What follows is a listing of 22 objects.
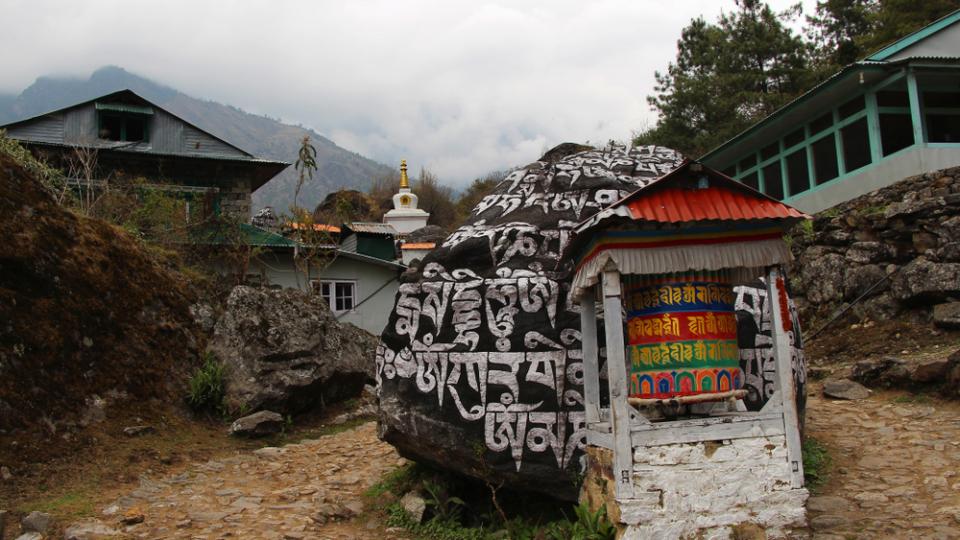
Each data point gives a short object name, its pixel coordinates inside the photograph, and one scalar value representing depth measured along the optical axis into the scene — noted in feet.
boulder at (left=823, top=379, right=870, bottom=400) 33.91
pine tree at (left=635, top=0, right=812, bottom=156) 91.50
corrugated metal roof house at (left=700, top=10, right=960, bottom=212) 47.55
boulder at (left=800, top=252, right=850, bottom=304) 47.78
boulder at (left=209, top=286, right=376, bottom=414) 37.91
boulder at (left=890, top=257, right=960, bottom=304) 39.63
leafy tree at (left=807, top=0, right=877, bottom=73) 86.89
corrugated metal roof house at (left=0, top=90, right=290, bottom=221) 67.36
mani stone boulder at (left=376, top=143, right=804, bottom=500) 24.35
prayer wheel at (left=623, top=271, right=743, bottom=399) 20.79
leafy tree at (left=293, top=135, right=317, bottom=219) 57.42
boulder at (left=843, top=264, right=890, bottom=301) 44.52
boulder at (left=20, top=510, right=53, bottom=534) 23.22
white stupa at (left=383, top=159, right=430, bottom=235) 85.20
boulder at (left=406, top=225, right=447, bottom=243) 78.61
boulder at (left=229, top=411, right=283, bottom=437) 35.58
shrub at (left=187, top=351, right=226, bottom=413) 36.58
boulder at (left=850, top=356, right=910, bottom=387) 33.45
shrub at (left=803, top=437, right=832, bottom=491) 24.96
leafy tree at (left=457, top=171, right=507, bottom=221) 134.10
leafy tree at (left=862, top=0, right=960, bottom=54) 74.43
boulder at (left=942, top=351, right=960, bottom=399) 30.63
